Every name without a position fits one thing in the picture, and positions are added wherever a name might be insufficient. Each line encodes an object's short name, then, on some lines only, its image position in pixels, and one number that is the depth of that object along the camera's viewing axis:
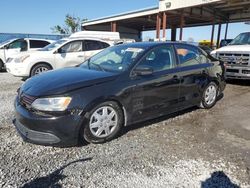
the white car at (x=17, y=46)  9.42
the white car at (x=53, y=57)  6.58
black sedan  2.55
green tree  36.04
